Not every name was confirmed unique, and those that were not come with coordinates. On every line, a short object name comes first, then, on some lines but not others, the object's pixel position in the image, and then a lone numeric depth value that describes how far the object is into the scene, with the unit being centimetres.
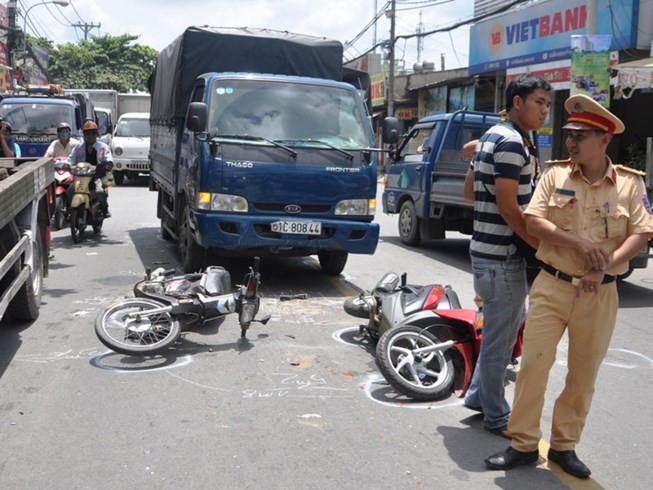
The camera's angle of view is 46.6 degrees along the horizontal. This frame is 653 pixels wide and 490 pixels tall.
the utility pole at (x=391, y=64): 3157
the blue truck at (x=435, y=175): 1054
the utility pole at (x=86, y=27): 6544
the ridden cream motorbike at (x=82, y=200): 1104
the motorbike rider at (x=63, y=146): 1204
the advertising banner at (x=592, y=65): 1274
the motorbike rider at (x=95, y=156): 1135
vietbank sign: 1688
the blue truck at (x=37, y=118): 1590
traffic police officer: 354
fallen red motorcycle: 471
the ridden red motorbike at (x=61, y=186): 1147
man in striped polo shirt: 389
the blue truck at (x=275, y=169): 757
